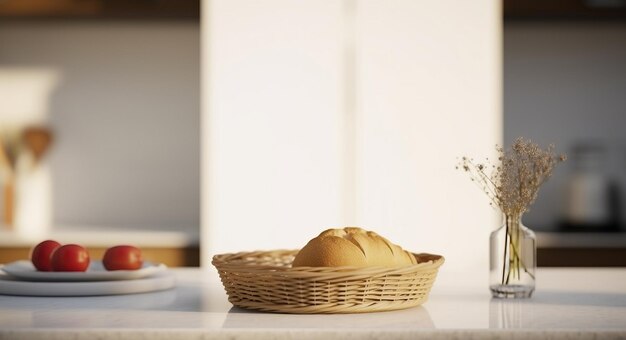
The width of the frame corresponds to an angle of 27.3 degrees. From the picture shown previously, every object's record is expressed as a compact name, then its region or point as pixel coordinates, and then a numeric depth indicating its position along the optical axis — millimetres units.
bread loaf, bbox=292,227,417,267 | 1754
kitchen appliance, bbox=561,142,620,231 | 3788
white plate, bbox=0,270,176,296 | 1918
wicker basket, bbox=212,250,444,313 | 1700
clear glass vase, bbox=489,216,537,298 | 1901
